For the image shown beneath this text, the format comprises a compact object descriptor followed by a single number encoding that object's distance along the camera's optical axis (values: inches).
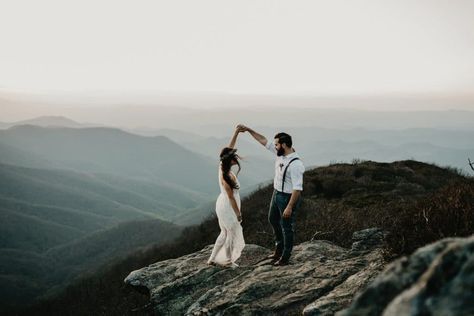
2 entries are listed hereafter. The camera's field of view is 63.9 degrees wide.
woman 309.3
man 273.0
